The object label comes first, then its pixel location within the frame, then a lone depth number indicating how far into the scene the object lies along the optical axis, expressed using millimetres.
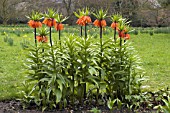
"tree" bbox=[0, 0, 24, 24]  22344
